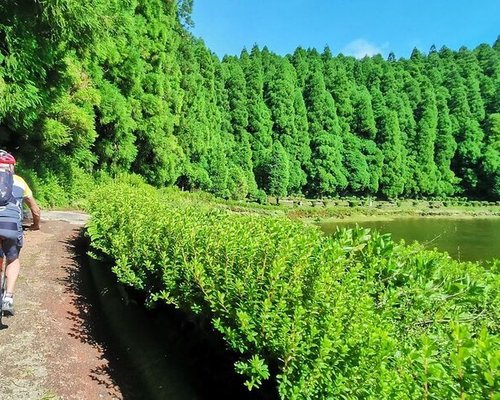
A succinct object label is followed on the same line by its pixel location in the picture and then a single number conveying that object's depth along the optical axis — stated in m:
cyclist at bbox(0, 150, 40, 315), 4.85
